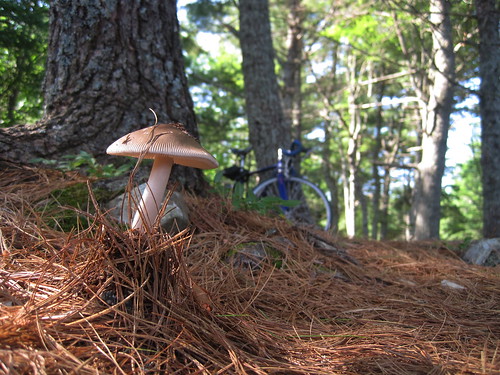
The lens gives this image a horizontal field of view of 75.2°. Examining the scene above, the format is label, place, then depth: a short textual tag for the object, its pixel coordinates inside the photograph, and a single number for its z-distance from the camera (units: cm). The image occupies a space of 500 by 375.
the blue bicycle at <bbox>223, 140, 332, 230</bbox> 493
